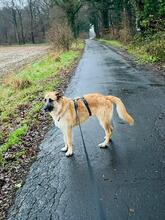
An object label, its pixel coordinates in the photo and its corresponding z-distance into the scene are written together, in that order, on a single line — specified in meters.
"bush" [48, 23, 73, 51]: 18.11
